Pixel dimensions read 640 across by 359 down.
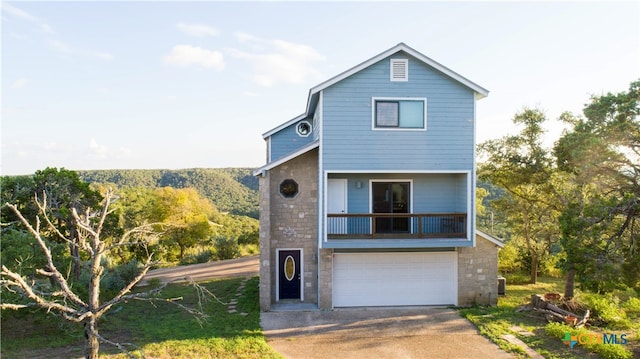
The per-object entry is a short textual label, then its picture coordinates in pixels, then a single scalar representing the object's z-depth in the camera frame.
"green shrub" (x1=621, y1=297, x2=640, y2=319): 13.38
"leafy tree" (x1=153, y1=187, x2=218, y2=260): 30.66
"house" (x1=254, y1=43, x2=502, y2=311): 13.42
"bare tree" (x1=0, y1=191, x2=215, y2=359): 6.29
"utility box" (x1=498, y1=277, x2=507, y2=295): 15.57
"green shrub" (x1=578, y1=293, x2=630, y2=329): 12.08
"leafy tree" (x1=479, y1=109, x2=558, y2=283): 15.45
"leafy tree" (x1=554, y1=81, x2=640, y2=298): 10.12
